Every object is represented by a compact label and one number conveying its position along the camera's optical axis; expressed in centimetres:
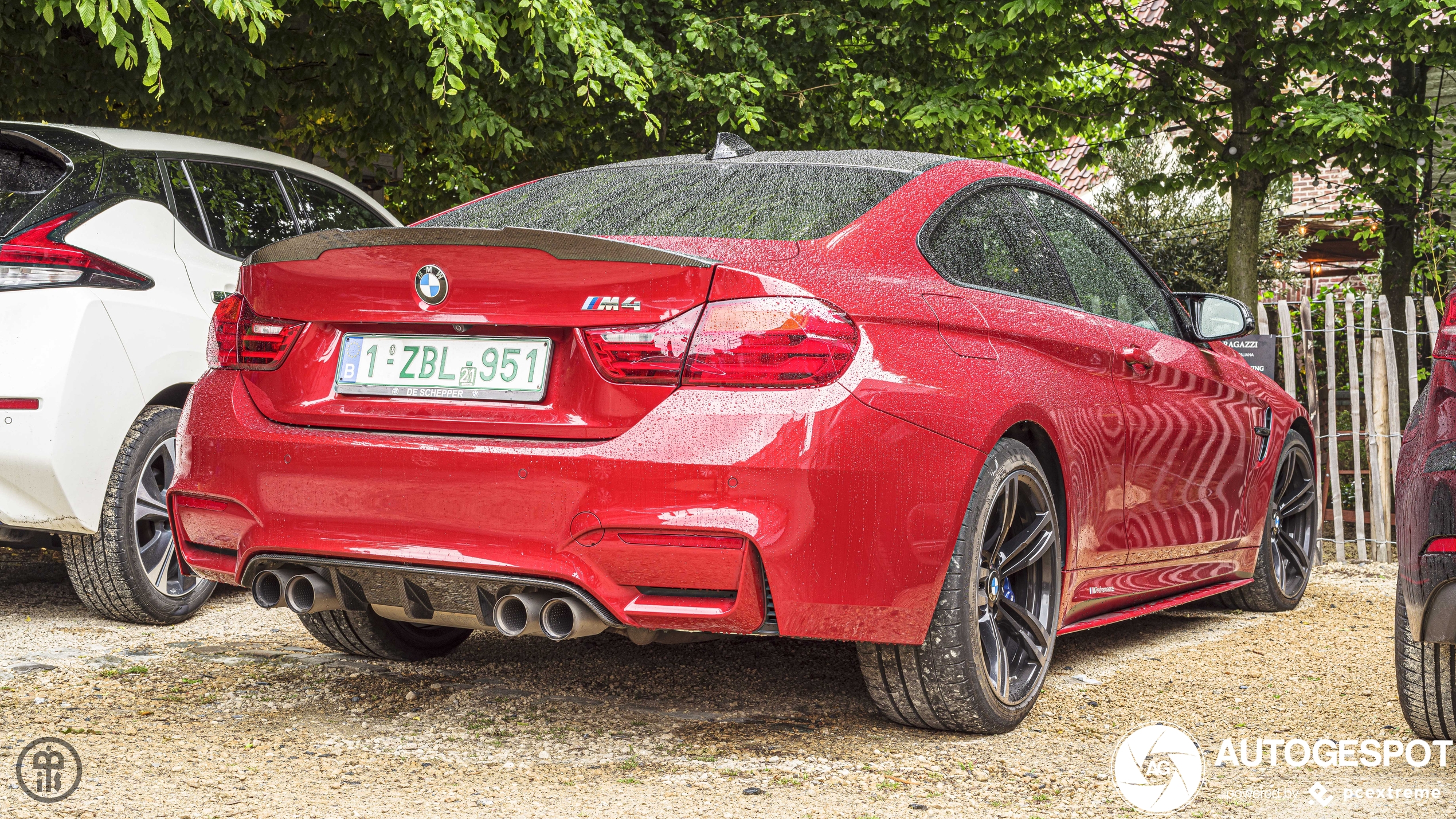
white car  447
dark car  299
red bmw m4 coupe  294
